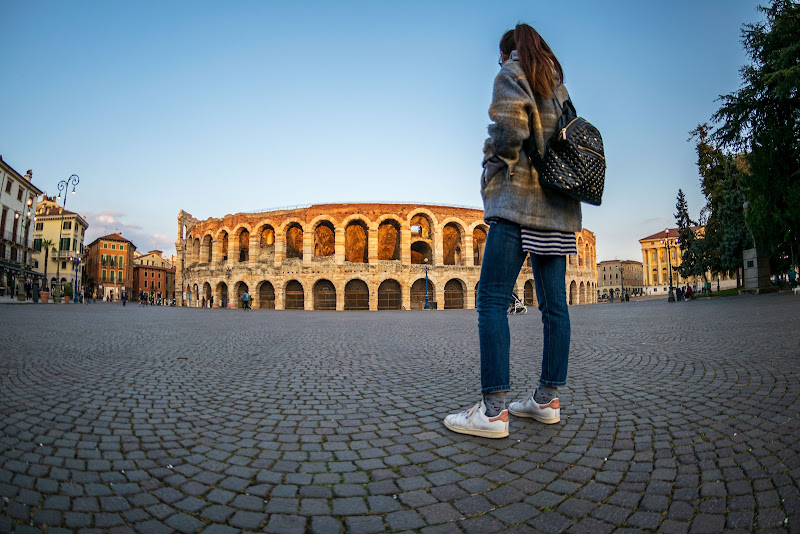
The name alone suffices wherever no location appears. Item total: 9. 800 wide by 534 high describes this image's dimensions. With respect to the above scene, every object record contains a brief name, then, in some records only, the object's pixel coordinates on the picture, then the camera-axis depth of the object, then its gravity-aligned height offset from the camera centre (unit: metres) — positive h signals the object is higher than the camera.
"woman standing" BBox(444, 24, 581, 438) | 2.16 +0.34
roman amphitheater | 31.47 +2.55
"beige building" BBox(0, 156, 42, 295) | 33.78 +6.38
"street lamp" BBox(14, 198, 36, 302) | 25.00 +0.39
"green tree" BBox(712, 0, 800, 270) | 17.00 +7.10
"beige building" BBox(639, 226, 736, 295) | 84.56 +5.71
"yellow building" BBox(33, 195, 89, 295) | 55.64 +8.24
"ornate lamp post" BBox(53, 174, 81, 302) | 28.61 -0.02
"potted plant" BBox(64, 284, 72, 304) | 31.70 +0.09
